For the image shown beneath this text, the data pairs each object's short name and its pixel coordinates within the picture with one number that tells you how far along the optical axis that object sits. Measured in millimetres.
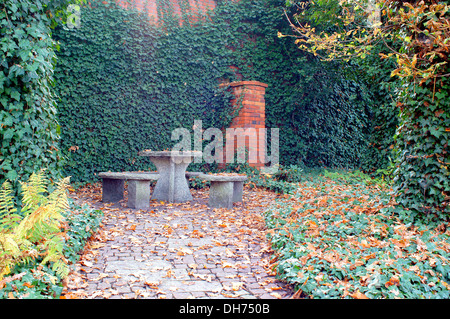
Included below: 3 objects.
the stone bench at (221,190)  5645
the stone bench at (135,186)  5434
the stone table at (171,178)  6152
